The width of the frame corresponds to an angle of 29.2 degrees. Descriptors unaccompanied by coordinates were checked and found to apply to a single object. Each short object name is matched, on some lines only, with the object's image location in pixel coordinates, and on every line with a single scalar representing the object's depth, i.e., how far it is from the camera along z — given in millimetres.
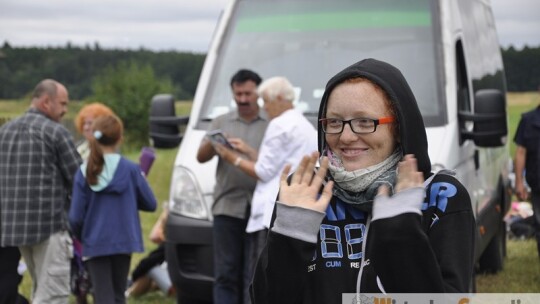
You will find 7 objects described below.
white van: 7426
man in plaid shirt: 7398
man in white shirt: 6664
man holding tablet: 7160
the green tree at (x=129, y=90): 72562
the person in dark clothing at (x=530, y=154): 9687
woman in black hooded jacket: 2449
